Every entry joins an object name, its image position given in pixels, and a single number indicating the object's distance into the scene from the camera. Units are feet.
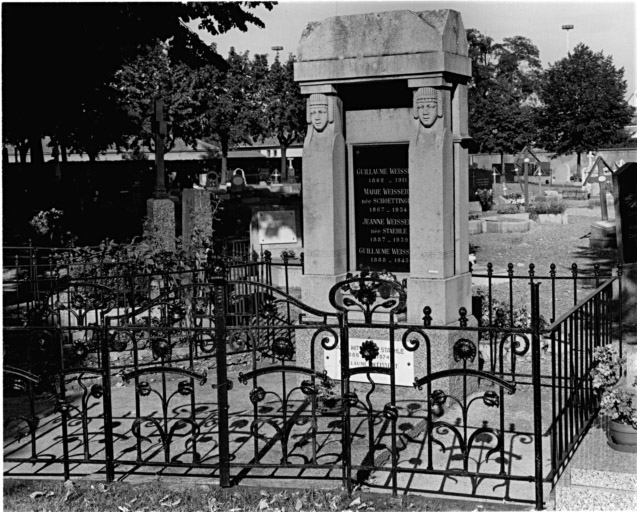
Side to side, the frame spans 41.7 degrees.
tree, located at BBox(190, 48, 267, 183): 176.86
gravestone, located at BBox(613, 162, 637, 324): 35.58
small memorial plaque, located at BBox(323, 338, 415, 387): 24.17
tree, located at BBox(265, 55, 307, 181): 194.29
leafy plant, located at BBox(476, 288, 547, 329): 31.09
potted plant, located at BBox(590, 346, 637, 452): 16.23
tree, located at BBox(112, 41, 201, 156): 128.16
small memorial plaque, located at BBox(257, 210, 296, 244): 52.54
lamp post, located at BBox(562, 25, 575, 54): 189.88
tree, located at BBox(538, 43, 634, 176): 188.34
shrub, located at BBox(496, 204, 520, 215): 93.77
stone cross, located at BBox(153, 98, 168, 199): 55.21
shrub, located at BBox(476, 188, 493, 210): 101.60
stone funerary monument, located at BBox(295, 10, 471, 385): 24.47
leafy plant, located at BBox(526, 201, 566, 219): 89.40
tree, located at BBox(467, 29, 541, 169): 197.67
